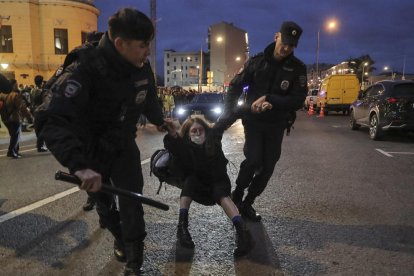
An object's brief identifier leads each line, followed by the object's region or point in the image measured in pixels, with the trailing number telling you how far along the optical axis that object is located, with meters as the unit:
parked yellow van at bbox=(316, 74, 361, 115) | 24.05
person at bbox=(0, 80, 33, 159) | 8.34
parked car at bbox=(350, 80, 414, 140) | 10.57
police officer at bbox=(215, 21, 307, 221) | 3.99
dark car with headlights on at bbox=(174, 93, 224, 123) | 16.56
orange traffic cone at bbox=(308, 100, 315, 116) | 26.89
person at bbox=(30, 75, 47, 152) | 9.46
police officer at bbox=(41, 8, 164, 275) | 2.22
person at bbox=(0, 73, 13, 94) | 6.10
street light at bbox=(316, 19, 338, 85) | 29.19
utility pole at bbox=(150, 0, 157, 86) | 29.98
